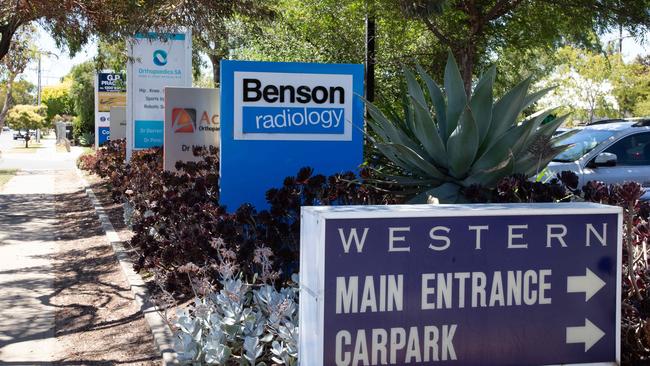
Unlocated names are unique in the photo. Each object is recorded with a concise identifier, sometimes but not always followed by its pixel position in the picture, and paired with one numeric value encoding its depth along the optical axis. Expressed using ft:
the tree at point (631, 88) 138.92
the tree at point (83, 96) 179.83
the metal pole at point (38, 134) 268.50
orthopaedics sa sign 52.70
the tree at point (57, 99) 314.55
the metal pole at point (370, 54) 30.50
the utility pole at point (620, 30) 38.20
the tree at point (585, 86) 138.92
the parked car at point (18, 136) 301.26
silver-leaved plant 16.14
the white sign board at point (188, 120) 37.40
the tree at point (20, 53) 65.26
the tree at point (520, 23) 36.45
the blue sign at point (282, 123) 23.97
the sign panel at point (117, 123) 76.09
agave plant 19.64
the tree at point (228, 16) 40.37
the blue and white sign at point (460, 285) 12.02
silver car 38.20
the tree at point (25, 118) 241.04
